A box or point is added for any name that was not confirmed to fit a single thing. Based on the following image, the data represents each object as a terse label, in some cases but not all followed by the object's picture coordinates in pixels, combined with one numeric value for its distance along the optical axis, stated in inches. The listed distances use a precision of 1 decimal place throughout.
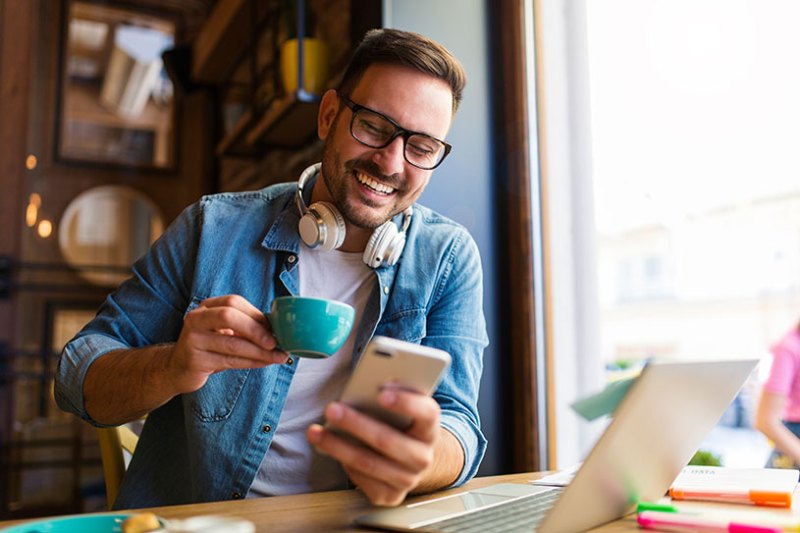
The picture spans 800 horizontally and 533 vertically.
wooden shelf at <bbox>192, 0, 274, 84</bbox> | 128.0
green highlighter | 35.1
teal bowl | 27.6
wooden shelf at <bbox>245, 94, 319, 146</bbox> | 98.6
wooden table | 33.1
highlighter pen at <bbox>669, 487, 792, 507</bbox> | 37.9
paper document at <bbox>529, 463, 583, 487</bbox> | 45.5
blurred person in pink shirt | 88.0
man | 49.9
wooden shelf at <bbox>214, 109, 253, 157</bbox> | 119.4
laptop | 29.9
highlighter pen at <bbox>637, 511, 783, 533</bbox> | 30.7
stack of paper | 38.4
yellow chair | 54.4
